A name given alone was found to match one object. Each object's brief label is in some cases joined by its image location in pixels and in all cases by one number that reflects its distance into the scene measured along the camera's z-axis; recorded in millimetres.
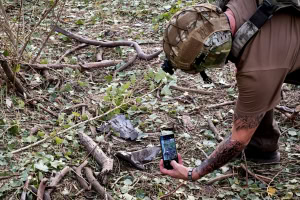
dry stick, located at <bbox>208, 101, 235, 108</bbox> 4473
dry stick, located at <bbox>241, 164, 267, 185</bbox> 3514
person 2617
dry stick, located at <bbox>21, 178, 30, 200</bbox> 3050
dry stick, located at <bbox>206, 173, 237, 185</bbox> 3485
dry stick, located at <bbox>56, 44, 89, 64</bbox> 5235
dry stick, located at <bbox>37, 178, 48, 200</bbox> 3051
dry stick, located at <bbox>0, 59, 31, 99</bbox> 4102
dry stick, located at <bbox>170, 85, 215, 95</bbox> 4719
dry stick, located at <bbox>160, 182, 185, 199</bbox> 3324
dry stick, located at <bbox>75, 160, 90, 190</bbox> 3295
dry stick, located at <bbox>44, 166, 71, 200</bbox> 3113
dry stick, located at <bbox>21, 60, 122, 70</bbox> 4801
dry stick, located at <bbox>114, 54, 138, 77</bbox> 5127
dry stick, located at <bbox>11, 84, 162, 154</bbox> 3513
